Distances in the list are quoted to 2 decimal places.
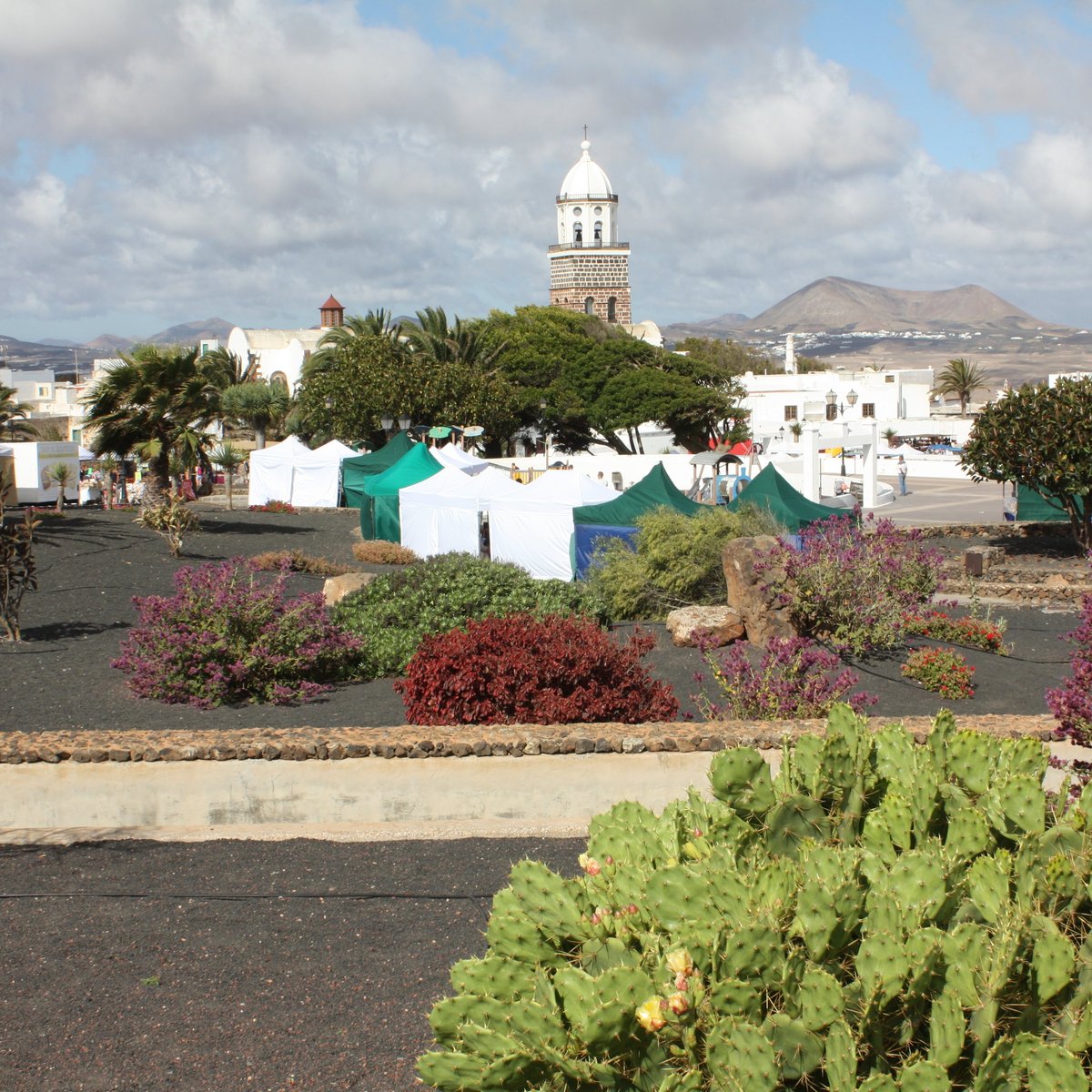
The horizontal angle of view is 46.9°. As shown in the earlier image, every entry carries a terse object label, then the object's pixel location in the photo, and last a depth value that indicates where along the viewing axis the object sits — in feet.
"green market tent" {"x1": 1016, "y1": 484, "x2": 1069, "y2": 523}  97.04
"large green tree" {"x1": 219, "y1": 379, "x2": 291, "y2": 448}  230.48
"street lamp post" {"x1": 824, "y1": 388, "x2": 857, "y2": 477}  239.50
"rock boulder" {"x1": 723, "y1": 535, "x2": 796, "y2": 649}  46.65
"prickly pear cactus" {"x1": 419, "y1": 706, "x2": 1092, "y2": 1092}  12.50
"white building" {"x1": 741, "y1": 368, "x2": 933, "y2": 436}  258.37
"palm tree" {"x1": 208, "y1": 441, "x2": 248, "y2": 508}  117.41
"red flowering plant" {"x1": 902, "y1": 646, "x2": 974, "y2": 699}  40.06
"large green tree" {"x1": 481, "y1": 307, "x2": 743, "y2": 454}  204.03
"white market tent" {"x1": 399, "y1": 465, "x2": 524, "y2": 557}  82.43
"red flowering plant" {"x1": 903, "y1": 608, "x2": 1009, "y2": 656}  46.83
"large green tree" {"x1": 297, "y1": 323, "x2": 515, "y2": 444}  149.59
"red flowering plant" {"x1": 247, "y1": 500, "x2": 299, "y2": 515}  111.65
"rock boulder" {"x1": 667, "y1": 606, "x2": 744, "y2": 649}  47.14
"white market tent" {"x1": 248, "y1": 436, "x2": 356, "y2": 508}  121.19
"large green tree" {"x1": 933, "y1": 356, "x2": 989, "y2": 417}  303.07
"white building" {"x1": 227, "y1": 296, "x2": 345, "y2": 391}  283.18
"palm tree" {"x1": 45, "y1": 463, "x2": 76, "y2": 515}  98.20
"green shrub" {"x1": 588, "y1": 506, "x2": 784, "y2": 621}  54.70
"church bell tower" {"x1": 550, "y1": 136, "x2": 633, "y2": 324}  361.30
